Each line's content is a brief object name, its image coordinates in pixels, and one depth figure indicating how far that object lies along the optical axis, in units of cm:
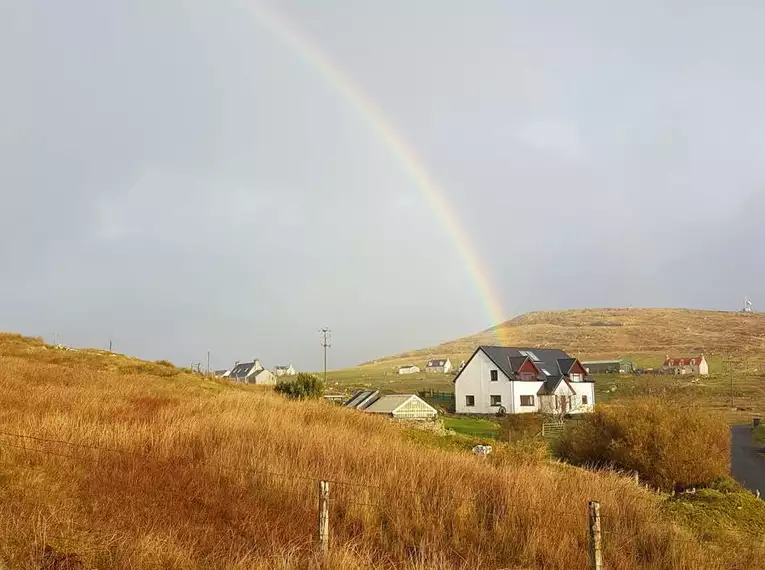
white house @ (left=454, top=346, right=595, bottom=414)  6650
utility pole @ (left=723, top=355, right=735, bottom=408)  12961
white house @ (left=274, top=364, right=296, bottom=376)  18958
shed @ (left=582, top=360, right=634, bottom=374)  12838
